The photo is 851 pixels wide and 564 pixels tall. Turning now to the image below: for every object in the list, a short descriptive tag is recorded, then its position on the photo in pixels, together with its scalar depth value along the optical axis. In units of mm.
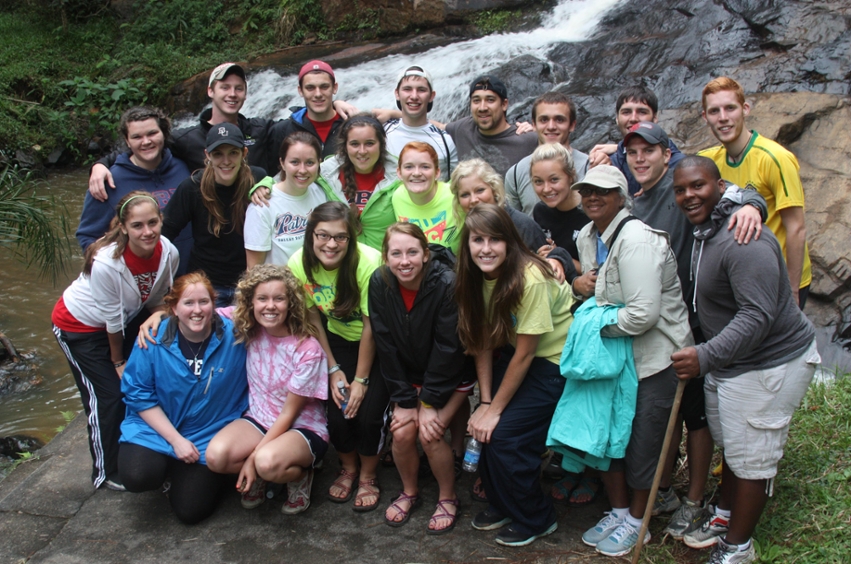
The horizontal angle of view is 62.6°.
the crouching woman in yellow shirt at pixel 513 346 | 3531
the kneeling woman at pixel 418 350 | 3699
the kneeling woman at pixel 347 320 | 3947
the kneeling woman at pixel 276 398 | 3877
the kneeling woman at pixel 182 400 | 3908
